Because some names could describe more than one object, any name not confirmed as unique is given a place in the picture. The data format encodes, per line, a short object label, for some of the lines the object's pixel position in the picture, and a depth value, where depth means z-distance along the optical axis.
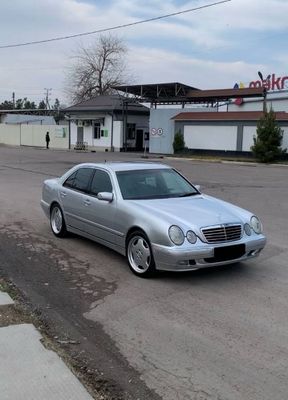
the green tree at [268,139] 36.56
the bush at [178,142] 45.28
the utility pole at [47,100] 125.46
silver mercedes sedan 6.09
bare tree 77.44
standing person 57.93
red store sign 47.62
